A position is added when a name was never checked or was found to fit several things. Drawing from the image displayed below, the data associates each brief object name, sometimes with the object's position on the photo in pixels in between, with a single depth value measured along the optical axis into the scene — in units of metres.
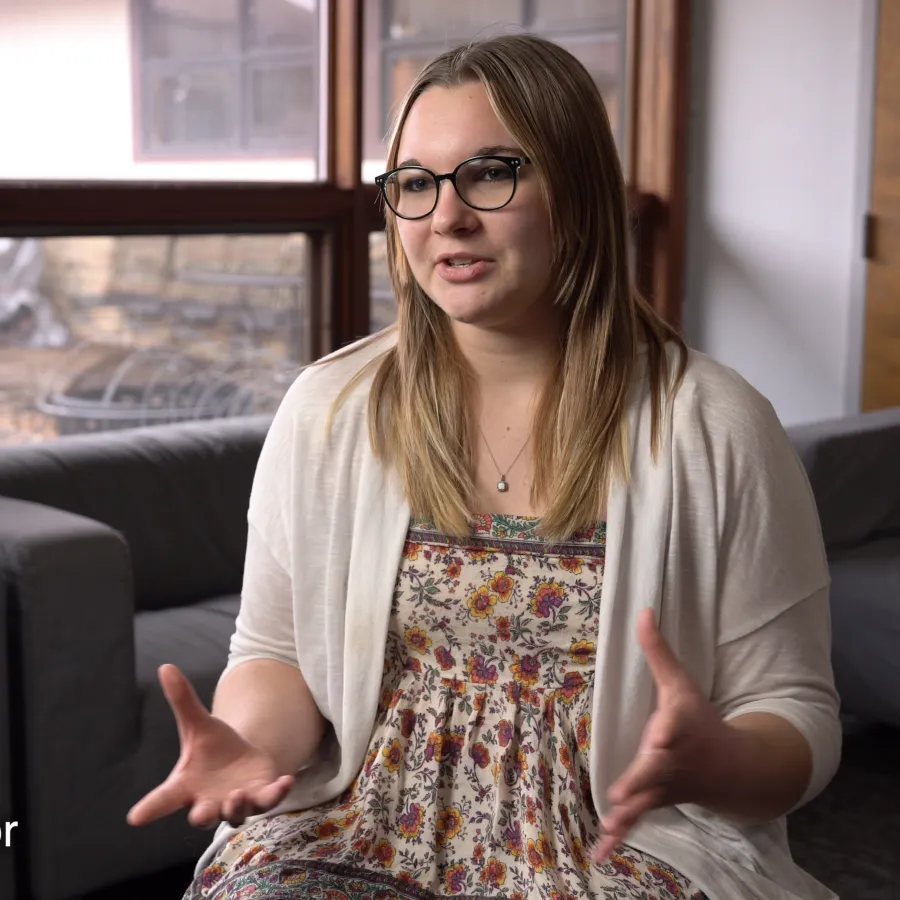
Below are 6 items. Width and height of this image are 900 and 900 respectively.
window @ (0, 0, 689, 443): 3.21
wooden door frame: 4.12
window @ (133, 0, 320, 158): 3.46
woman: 1.25
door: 4.09
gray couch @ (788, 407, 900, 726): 2.89
